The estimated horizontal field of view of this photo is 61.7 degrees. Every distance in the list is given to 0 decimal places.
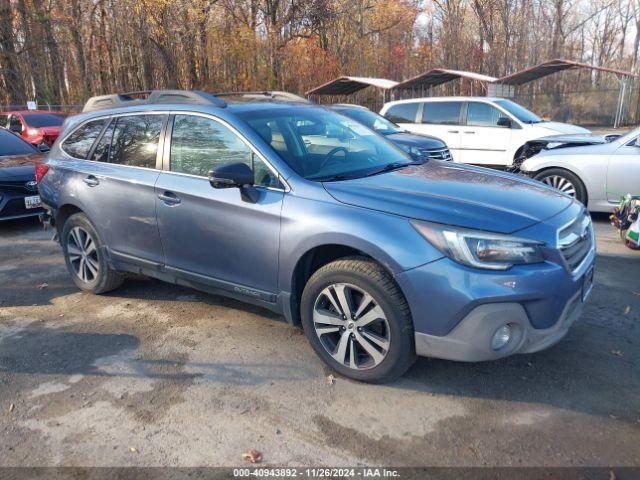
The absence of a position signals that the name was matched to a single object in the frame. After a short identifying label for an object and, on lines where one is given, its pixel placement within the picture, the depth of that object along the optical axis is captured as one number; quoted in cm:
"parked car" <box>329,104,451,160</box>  962
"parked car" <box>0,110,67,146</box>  1495
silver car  716
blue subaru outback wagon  299
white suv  1117
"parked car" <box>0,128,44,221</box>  768
